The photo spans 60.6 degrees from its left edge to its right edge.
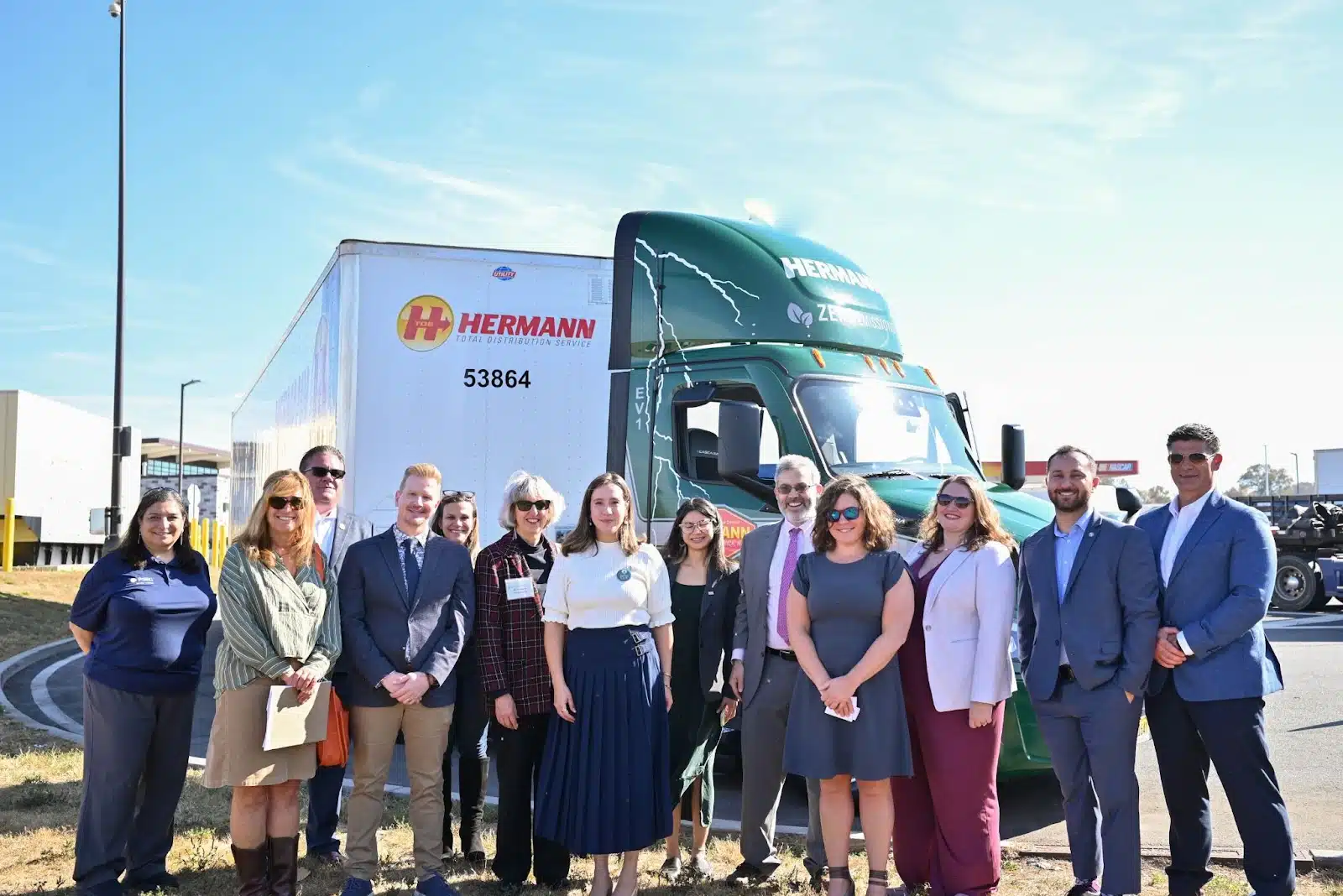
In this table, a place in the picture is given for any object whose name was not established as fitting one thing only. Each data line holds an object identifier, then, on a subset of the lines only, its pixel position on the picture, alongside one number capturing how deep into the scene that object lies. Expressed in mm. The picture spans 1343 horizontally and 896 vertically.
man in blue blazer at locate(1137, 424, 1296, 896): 4465
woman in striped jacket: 4508
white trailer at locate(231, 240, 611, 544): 7449
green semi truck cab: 6602
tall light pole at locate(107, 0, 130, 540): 18109
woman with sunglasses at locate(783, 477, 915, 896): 4516
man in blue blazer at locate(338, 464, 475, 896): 4828
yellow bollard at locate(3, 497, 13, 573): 22375
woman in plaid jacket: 4988
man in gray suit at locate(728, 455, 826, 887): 5109
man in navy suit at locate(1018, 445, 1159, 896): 4539
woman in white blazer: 4605
